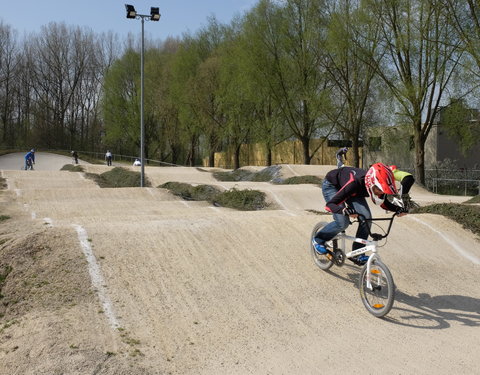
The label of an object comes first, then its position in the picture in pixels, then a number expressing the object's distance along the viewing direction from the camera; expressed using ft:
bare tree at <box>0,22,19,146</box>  203.21
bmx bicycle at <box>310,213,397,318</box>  16.65
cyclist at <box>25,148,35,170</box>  110.93
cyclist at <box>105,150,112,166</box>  141.98
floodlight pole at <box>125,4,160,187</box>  65.77
